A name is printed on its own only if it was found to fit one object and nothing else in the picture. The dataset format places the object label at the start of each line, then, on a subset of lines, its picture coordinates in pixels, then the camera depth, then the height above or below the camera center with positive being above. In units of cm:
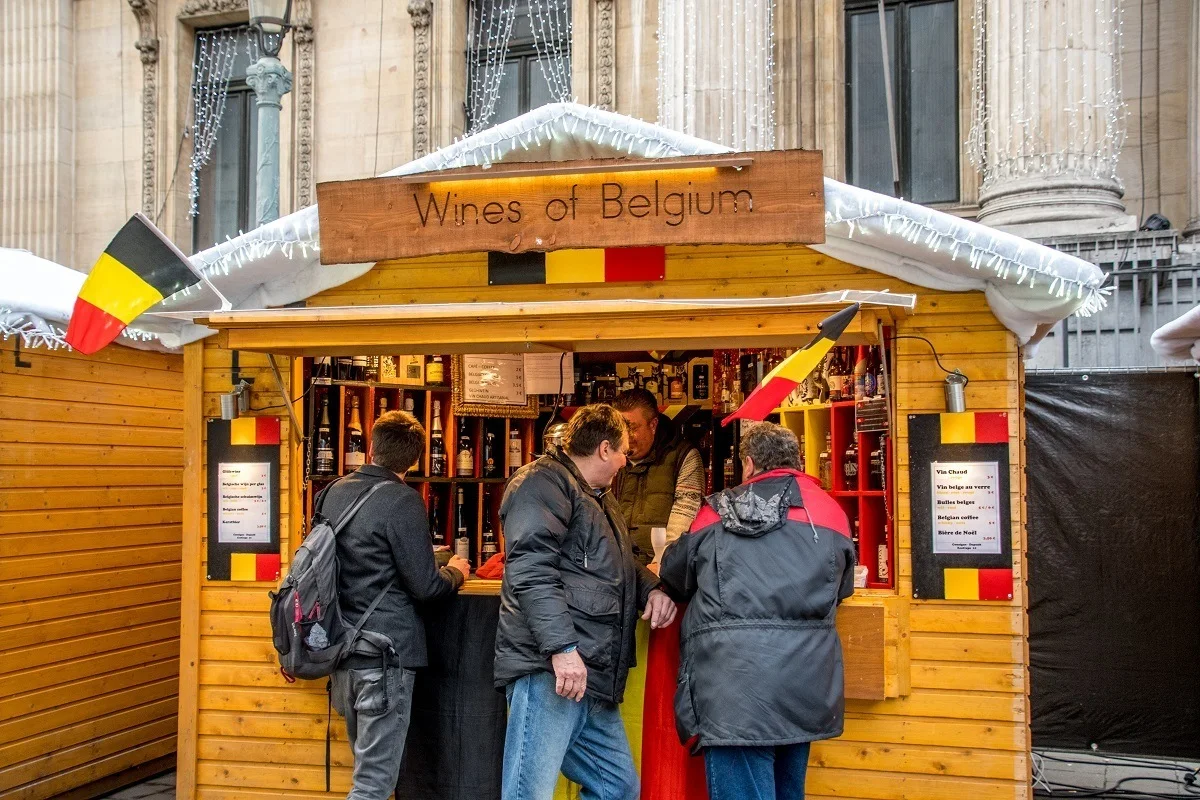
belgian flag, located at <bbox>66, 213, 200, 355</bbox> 554 +75
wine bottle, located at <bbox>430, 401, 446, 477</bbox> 816 -5
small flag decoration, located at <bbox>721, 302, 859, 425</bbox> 518 +30
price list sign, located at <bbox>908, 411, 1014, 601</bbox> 595 -36
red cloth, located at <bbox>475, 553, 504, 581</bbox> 646 -69
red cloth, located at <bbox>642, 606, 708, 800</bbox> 567 -140
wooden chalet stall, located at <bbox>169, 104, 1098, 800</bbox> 566 +47
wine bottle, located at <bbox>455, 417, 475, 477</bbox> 823 -10
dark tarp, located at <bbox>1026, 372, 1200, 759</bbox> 857 -88
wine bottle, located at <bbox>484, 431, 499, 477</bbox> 845 -11
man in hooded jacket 470 -76
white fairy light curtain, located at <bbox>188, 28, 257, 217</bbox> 1647 +484
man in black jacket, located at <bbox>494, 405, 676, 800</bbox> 491 -74
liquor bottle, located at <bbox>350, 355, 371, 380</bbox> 758 +47
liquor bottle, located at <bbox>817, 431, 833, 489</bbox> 719 -15
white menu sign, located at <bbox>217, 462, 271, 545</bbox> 670 -34
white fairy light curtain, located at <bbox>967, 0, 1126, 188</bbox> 1150 +334
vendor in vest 717 -18
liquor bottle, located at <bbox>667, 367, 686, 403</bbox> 830 +36
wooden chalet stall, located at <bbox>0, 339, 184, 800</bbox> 715 -79
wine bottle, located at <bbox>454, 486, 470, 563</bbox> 822 -66
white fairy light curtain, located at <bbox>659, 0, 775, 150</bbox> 1254 +388
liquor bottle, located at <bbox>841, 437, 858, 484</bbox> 701 -15
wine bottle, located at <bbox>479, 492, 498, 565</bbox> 838 -70
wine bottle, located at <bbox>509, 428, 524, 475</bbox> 839 -6
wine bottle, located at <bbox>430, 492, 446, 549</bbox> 825 -58
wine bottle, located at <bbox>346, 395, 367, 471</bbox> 764 +0
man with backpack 539 -75
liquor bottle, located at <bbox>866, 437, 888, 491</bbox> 678 -17
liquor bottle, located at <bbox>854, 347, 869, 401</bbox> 680 +37
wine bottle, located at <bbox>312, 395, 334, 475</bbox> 729 -4
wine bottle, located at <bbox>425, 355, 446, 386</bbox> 800 +46
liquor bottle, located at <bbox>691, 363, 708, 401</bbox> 825 +41
